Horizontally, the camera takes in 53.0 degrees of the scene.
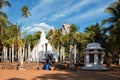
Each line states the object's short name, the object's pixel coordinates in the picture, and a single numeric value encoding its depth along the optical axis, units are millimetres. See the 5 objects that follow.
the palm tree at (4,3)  17381
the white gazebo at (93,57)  16714
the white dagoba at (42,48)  27836
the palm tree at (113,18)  18423
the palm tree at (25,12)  26964
